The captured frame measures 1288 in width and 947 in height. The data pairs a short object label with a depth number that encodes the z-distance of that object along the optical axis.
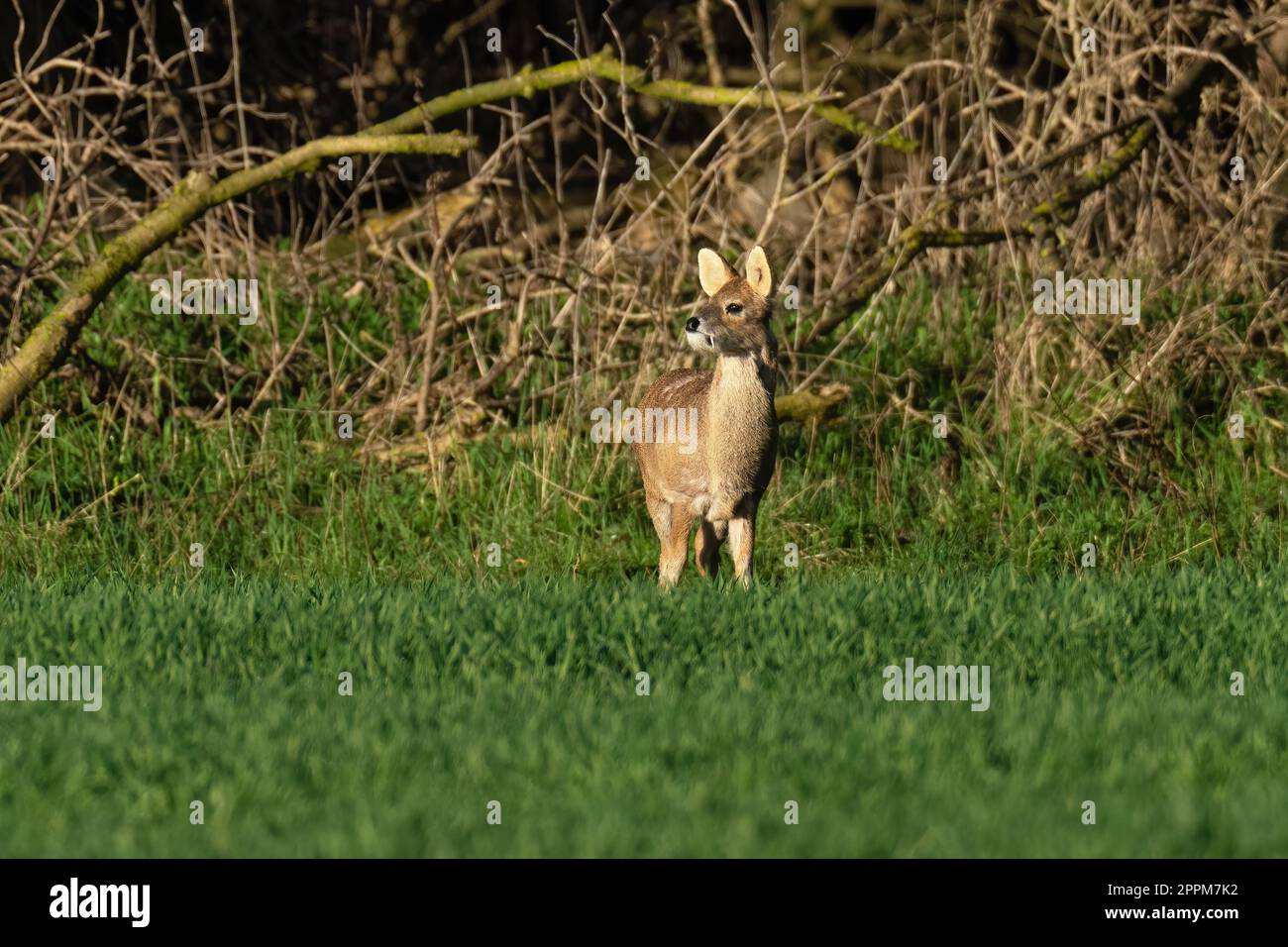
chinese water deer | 8.88
